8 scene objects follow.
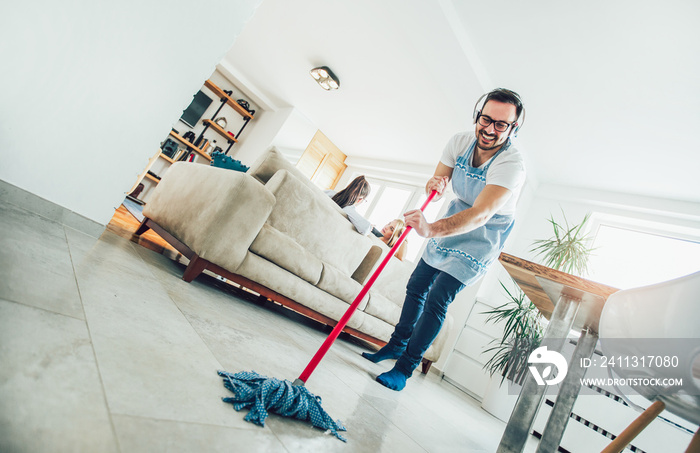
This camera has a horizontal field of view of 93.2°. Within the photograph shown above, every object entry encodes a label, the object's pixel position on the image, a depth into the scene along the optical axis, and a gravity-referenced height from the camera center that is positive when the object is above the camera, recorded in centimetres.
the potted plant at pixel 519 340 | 243 +33
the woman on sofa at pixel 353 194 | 271 +72
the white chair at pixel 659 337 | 66 +23
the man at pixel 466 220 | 130 +53
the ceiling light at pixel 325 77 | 448 +241
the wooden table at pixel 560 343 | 101 +20
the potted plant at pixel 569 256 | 331 +139
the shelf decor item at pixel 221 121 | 605 +159
